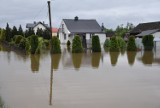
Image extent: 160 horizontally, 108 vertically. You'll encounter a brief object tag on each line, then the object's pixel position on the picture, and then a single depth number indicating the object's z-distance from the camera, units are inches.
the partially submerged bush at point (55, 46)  1171.1
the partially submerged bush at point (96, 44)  1257.2
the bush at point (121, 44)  1457.9
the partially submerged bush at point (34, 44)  1163.8
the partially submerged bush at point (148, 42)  1350.8
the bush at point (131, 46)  1321.4
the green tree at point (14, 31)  2161.2
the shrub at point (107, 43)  1665.0
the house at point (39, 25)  3016.7
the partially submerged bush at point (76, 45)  1224.2
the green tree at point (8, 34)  2136.6
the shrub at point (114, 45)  1282.0
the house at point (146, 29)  1657.7
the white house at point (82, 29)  1921.8
